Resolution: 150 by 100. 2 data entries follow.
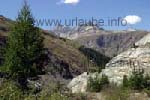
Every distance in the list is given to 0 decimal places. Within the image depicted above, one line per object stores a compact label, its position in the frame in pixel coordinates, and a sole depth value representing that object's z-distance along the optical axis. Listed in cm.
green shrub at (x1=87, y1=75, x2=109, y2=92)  3500
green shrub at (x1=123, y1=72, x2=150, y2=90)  3431
